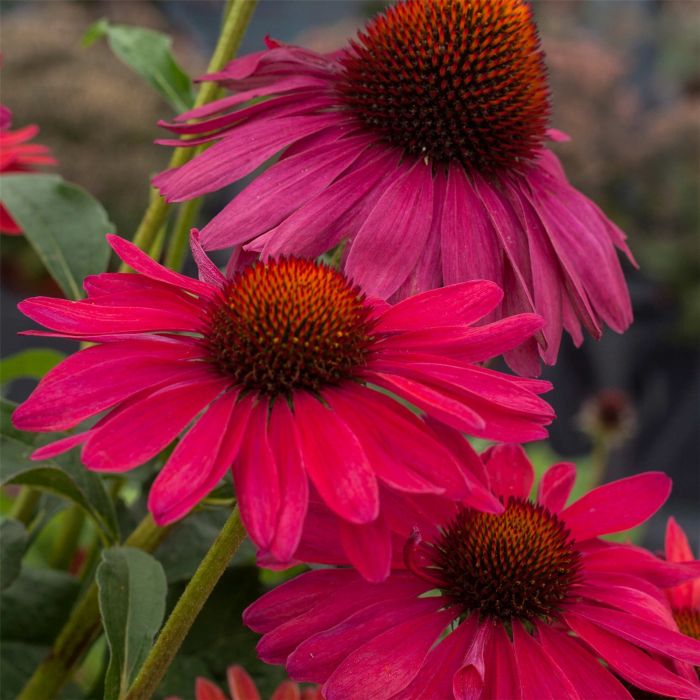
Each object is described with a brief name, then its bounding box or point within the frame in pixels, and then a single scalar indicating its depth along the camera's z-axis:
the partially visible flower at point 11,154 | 0.52
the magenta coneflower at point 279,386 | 0.35
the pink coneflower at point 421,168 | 0.42
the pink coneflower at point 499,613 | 0.38
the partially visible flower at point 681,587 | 0.44
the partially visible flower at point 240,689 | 0.42
